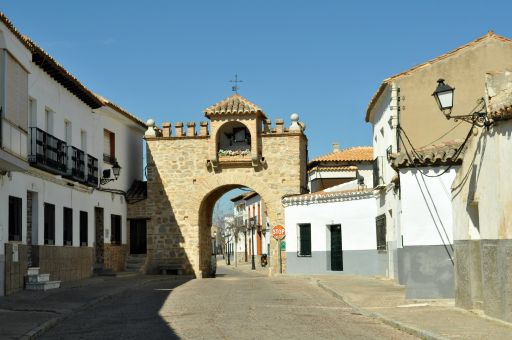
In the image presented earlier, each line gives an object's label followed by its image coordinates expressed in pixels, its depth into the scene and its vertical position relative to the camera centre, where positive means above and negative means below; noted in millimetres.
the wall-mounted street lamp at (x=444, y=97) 13070 +2397
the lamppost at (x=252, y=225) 64000 +1327
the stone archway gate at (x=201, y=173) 34031 +3078
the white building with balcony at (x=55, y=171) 17656 +2144
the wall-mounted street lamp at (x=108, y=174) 29381 +2693
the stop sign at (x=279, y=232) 31766 +340
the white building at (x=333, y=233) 29297 +263
